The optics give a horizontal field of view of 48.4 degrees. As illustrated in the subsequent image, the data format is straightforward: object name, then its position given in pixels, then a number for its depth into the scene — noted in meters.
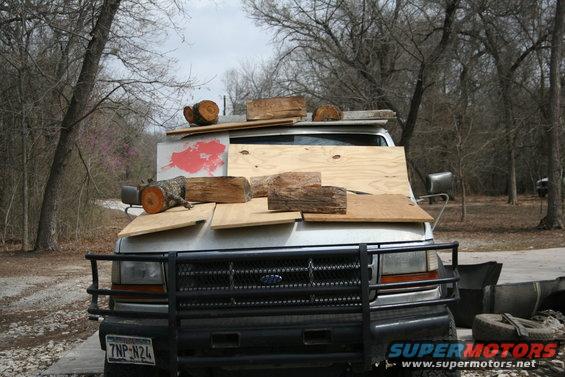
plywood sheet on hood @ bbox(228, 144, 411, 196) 4.88
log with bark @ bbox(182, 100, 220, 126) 5.77
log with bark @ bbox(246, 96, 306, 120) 5.70
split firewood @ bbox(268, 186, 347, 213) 3.79
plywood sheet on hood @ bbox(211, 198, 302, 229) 3.64
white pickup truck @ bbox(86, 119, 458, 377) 3.34
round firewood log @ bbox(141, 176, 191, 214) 4.31
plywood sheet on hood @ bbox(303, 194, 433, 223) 3.69
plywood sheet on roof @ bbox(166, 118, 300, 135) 5.48
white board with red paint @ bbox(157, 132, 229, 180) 5.27
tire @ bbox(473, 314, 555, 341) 5.02
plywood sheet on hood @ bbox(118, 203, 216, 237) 3.72
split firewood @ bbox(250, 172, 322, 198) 4.18
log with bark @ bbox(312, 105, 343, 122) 5.80
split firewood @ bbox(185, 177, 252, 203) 4.46
